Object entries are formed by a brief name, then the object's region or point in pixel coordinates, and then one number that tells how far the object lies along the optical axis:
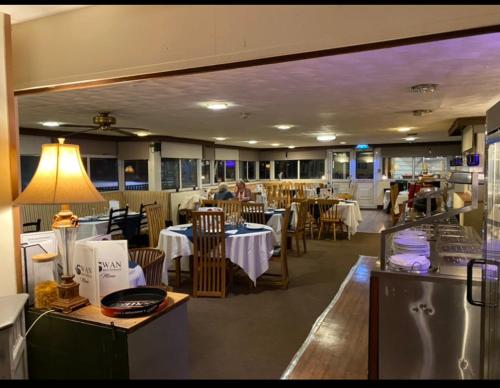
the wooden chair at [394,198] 7.25
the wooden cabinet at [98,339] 1.31
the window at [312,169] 12.01
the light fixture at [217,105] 3.55
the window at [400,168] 11.29
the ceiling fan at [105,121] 4.00
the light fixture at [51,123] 4.84
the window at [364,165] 11.38
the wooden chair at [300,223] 5.48
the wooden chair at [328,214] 6.78
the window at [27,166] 5.78
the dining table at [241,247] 3.84
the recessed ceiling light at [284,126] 5.41
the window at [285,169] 12.38
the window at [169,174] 7.67
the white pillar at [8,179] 1.85
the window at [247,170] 11.44
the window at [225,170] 9.92
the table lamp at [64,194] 1.65
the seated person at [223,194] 6.02
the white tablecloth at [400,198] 7.54
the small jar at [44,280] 1.77
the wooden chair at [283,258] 4.12
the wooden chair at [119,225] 5.23
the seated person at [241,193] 6.33
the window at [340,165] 11.67
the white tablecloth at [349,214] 6.74
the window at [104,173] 7.04
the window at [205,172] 9.04
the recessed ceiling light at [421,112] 4.15
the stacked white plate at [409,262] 1.93
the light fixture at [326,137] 7.21
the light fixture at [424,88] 2.85
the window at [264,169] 12.61
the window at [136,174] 7.63
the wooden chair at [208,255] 3.79
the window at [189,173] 8.28
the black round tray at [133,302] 1.58
